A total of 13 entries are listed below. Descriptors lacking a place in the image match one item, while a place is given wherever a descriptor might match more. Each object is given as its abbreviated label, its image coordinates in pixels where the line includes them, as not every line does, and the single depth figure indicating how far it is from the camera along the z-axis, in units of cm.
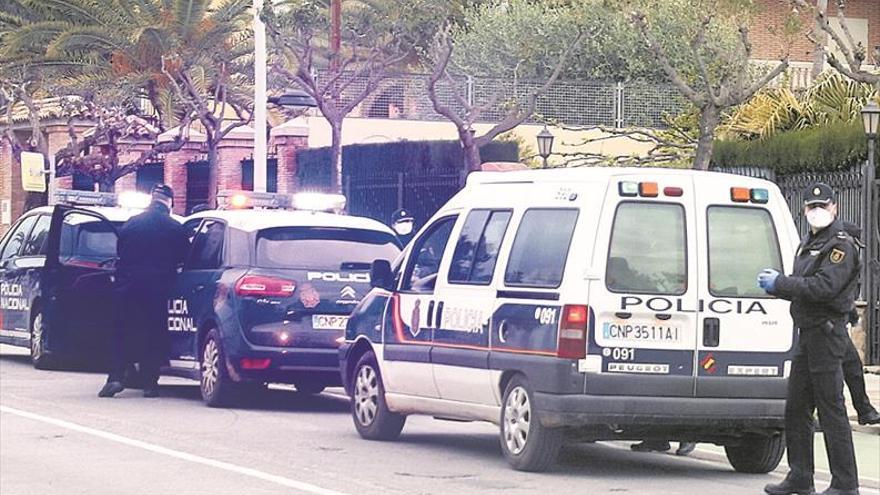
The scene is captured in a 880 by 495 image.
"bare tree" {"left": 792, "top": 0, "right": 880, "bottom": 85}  1789
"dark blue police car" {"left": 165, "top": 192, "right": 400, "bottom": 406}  1568
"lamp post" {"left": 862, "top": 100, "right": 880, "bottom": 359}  2039
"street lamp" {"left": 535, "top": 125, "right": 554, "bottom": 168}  2908
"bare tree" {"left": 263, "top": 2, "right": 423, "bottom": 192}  3114
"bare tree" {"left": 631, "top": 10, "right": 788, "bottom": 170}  2050
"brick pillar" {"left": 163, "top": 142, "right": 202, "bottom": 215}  4419
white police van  1159
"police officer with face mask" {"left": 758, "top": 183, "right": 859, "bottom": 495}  1055
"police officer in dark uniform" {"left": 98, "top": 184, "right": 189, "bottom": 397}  1708
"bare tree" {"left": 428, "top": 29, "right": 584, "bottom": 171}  2792
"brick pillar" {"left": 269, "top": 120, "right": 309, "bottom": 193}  3656
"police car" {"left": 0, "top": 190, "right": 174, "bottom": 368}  1923
